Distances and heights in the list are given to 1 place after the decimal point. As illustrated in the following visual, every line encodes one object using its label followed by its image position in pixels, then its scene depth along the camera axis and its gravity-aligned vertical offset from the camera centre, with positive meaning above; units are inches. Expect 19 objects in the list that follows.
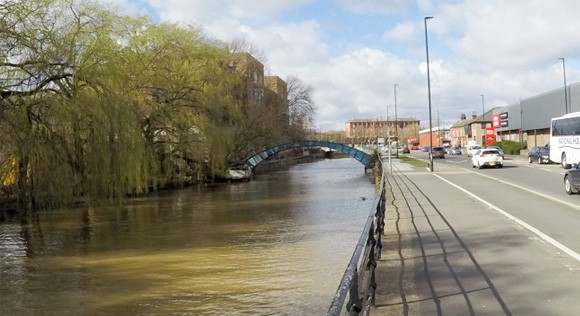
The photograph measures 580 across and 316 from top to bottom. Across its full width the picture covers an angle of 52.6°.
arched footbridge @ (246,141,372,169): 2438.5 +42.5
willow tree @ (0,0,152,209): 859.4 +97.8
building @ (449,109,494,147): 4489.2 +205.0
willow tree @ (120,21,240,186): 1396.2 +176.7
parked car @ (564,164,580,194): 778.2 -43.0
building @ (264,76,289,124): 2842.0 +296.5
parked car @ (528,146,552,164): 1784.0 -14.6
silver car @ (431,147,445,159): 2802.7 +11.1
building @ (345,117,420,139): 6525.6 +298.2
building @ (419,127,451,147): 6146.7 +207.0
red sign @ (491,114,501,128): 3706.7 +202.2
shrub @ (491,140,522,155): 2913.4 +22.7
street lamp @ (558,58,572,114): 2375.7 +216.9
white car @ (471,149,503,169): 1643.7 -17.7
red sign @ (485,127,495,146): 3996.1 +111.0
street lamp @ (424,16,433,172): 1640.0 +214.3
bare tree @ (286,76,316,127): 3073.3 +297.9
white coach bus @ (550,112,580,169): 1395.2 +23.5
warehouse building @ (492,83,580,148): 2431.1 +179.8
